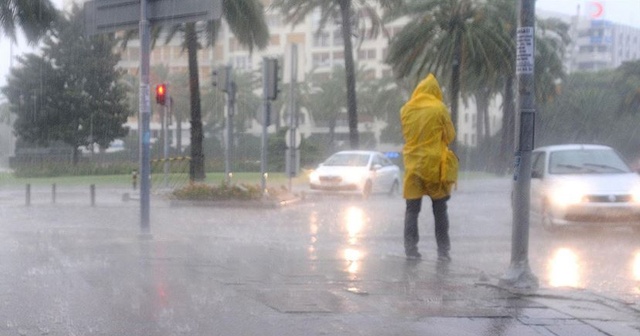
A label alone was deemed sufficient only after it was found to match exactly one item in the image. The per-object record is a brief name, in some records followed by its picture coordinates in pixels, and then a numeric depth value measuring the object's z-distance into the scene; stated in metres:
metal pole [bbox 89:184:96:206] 22.58
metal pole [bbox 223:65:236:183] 24.19
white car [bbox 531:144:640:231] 14.36
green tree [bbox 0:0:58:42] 29.58
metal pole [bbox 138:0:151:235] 12.78
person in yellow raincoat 10.48
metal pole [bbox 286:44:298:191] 25.31
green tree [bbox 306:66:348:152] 67.38
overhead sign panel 12.41
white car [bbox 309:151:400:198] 25.69
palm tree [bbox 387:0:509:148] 35.25
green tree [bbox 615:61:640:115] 51.78
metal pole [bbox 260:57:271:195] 22.78
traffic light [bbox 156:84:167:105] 24.78
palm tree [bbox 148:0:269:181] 31.94
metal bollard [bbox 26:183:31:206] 22.66
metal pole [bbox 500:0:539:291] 8.66
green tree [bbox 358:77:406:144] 59.94
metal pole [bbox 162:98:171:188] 27.68
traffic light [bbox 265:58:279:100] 22.89
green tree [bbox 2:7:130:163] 46.72
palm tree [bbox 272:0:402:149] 35.69
